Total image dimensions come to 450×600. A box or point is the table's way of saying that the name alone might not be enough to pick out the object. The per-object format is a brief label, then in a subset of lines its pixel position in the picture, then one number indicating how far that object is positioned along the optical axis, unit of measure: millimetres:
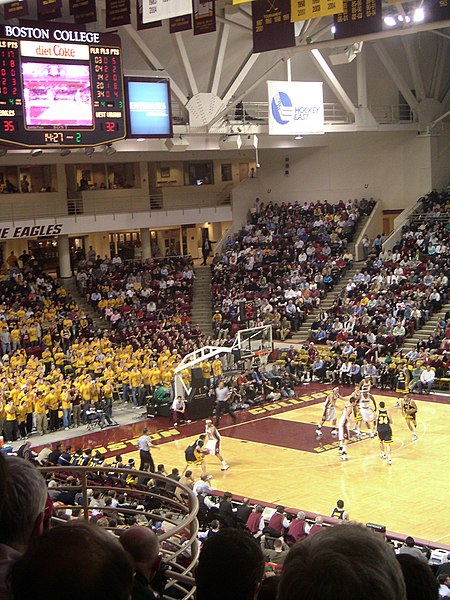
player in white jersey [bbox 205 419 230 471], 19578
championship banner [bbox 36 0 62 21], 23375
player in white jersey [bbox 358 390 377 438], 21438
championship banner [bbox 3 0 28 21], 23188
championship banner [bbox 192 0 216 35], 25828
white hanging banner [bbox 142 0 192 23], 17750
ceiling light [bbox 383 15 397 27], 26203
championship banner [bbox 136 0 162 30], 27125
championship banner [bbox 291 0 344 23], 18859
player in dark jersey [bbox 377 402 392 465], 19750
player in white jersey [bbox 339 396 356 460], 20594
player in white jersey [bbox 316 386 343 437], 22375
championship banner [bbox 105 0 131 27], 25384
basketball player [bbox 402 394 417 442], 21109
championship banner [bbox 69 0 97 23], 25078
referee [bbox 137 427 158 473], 18875
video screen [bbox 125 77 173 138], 27031
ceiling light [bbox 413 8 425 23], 24328
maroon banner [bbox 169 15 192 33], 25578
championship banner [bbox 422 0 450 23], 20817
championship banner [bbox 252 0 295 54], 21984
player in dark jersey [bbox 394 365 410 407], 27219
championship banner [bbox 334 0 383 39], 21078
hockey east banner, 31219
